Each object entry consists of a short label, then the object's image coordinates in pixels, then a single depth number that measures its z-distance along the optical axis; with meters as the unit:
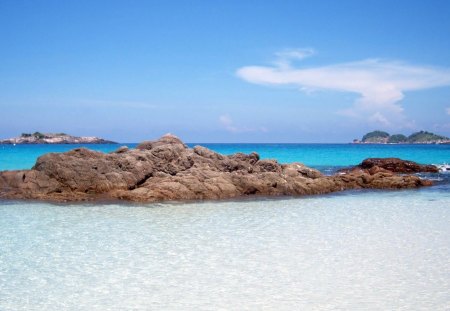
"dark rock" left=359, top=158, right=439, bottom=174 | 37.31
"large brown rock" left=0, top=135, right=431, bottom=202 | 21.52
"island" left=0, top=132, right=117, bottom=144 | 169.88
